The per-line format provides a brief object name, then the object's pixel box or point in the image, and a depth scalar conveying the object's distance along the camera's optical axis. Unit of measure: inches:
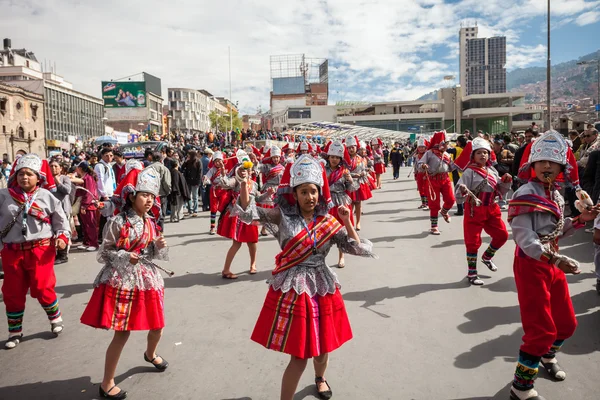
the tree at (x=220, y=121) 4090.8
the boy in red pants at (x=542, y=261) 131.5
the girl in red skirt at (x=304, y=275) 118.3
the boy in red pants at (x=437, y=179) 382.6
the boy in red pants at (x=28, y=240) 182.5
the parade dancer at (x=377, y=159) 714.2
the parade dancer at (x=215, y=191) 301.6
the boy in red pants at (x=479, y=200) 244.8
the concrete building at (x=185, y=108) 4790.8
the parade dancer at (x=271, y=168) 365.7
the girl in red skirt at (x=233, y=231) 266.4
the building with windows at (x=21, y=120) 2297.0
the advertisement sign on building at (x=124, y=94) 2065.7
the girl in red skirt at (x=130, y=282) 140.6
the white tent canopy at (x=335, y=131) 1470.2
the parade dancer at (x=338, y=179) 283.7
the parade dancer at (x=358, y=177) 364.1
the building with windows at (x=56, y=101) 2913.4
